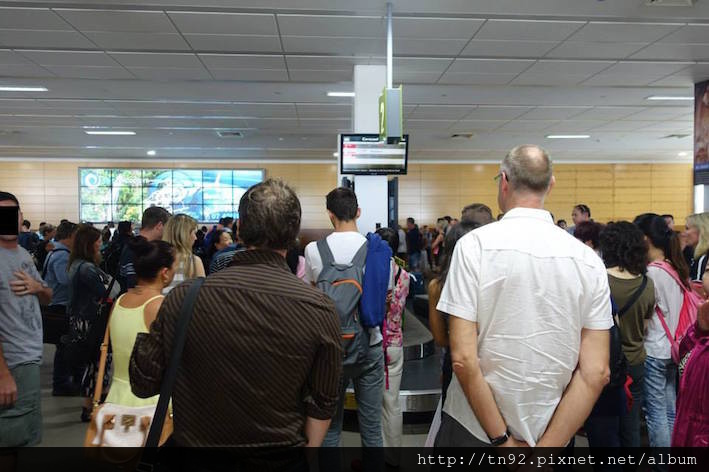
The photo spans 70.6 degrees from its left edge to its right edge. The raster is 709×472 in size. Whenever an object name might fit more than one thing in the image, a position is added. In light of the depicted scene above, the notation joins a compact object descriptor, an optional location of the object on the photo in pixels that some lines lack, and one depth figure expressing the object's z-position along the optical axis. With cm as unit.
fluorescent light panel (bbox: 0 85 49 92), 809
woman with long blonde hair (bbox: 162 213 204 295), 380
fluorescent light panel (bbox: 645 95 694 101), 870
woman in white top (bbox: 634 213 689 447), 315
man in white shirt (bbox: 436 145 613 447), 163
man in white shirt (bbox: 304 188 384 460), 279
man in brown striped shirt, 140
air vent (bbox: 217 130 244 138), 1266
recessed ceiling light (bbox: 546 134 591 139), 1348
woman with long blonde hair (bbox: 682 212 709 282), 381
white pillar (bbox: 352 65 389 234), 665
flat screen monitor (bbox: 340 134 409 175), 639
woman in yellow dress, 245
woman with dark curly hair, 288
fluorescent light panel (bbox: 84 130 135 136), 1248
